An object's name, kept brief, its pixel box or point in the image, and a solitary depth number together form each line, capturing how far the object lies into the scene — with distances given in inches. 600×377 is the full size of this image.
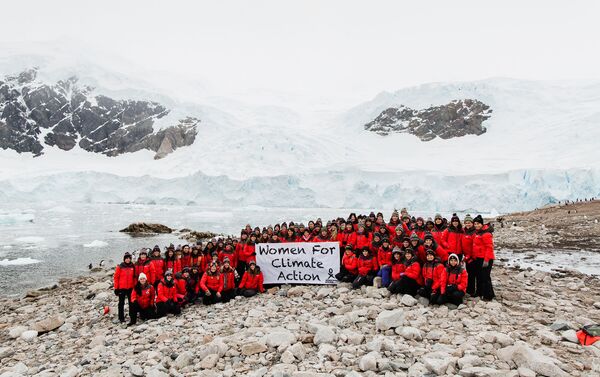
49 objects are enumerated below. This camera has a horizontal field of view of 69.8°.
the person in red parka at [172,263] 329.4
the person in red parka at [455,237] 277.6
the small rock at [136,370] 196.2
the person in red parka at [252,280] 332.5
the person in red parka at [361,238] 338.3
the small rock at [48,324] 304.5
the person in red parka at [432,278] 254.4
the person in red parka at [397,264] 279.6
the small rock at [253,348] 206.4
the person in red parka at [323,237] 357.8
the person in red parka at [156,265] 307.6
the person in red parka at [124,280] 289.3
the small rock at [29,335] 290.7
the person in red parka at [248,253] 356.6
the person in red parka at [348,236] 344.2
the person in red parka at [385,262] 292.2
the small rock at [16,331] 300.7
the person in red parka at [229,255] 351.3
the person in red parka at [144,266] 297.3
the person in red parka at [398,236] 300.8
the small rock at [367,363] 179.1
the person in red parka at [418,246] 282.0
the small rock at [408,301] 253.9
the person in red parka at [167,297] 290.0
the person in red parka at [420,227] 320.5
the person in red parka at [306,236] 362.3
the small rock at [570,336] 195.6
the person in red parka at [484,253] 257.8
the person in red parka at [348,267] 319.3
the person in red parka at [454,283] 250.5
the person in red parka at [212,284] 313.7
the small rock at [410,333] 207.1
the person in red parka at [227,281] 317.3
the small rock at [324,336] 209.2
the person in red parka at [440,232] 283.9
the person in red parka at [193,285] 317.9
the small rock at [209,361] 197.9
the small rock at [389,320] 219.9
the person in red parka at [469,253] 270.2
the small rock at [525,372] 162.6
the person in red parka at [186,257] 340.7
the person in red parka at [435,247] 267.1
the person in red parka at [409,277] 269.6
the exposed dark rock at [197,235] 941.7
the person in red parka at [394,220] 356.4
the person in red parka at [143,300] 285.9
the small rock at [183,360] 202.7
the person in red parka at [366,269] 307.1
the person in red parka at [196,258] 338.6
